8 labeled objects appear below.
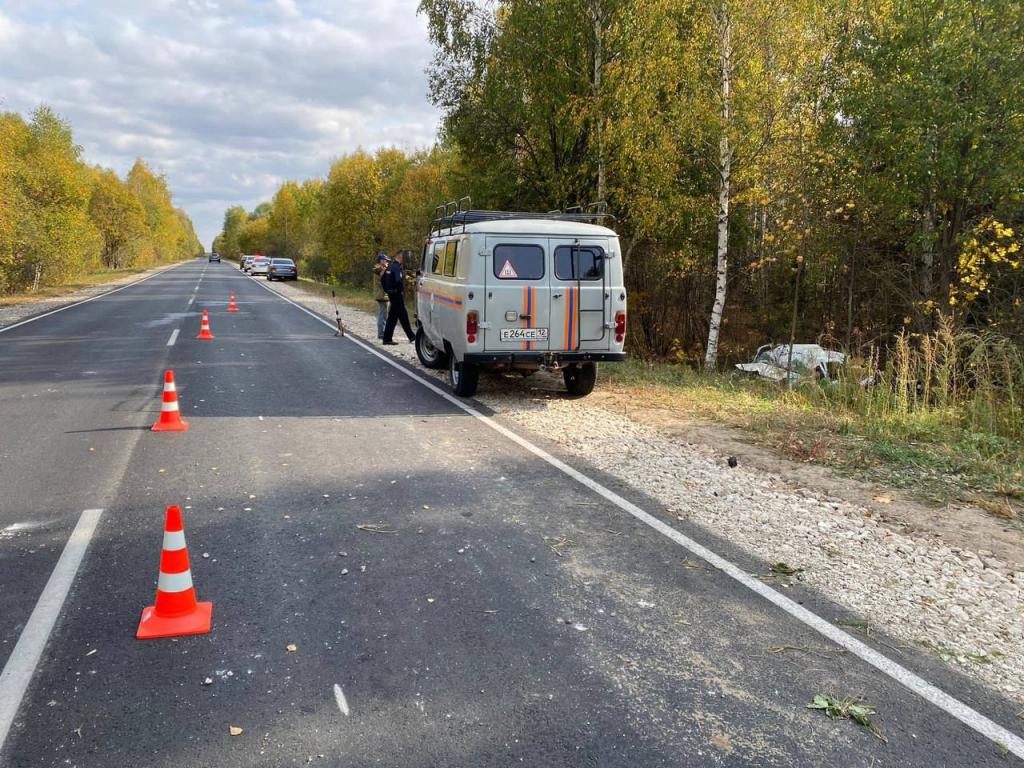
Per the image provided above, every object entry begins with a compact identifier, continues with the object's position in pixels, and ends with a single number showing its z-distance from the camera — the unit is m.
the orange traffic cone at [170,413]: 7.62
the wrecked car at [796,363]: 12.27
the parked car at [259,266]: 56.66
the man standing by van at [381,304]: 15.44
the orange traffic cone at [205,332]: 15.98
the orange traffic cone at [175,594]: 3.51
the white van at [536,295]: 8.88
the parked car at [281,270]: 50.31
